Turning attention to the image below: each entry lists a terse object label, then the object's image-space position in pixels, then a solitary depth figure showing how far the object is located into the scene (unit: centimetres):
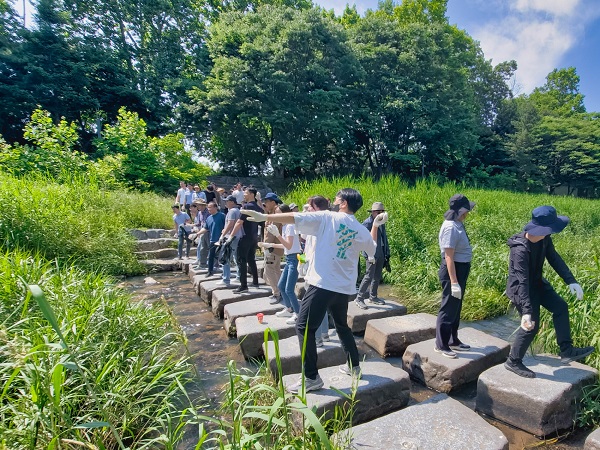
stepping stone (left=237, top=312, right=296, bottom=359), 438
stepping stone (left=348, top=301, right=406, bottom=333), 518
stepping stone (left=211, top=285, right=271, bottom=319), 598
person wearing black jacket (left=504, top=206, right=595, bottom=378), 320
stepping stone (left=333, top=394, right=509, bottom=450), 247
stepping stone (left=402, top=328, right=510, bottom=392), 362
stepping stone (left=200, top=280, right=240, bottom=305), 665
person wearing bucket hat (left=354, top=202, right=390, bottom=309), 557
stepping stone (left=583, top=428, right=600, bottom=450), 245
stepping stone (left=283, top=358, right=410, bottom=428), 288
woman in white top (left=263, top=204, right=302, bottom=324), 478
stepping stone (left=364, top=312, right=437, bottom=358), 448
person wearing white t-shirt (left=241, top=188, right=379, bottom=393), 290
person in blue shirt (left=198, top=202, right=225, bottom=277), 734
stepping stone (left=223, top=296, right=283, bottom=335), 518
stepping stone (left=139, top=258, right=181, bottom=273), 926
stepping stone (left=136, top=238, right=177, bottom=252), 1023
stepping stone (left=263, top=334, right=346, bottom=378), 371
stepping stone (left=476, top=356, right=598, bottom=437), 294
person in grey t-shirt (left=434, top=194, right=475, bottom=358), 368
